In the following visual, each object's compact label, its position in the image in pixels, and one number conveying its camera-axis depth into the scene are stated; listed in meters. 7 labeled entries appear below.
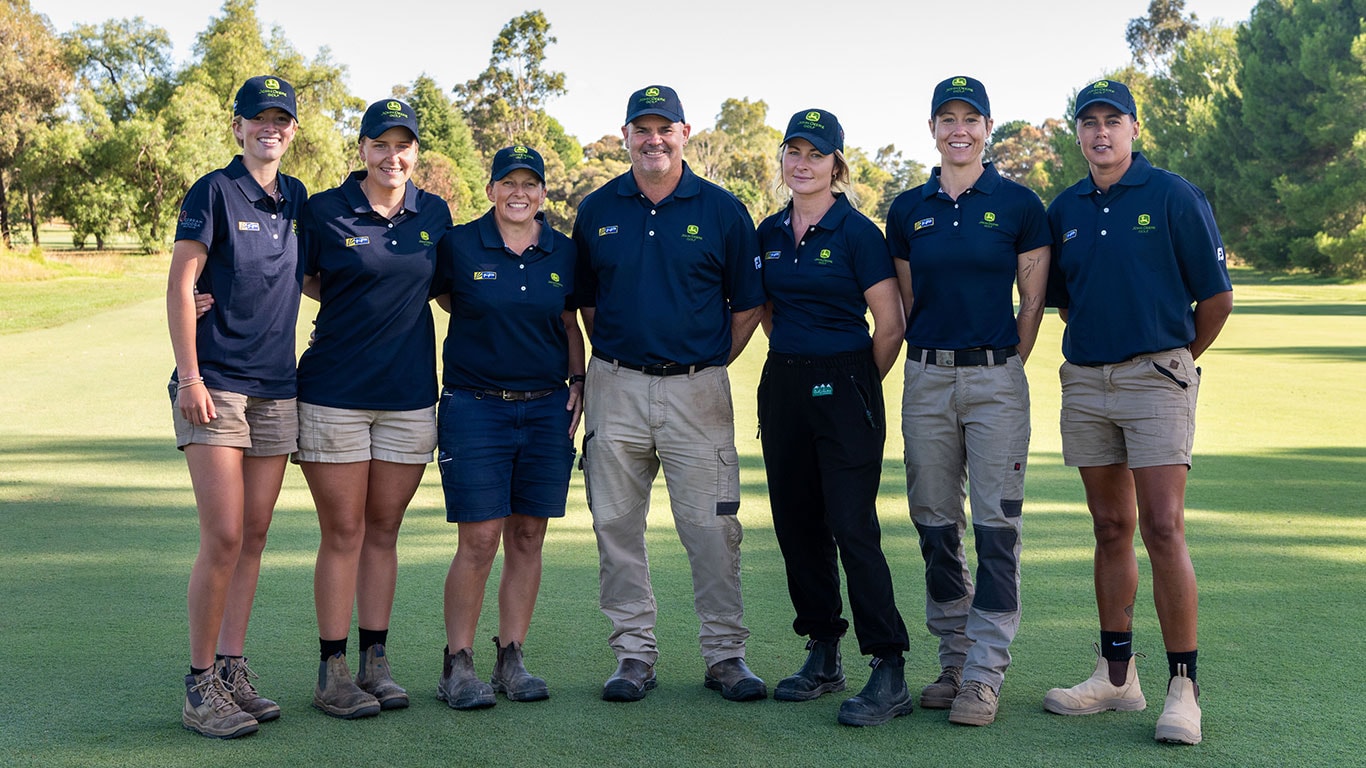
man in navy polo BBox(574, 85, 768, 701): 4.79
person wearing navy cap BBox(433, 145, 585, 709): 4.69
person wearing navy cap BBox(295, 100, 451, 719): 4.49
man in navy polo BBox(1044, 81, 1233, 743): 4.34
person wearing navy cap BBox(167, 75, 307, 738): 4.18
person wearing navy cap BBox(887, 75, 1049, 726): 4.54
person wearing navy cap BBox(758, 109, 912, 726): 4.62
